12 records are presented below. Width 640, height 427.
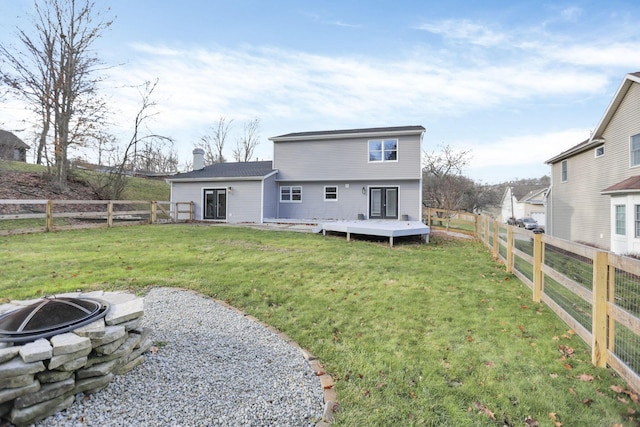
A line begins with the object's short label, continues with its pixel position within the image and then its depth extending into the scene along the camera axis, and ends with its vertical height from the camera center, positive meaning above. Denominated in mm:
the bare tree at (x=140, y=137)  19625 +4534
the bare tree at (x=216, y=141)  41250 +8966
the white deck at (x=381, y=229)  10945 -734
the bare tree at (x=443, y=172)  29453 +3712
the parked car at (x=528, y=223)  35000 -1610
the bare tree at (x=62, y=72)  16812 +7481
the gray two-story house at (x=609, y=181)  12062 +1310
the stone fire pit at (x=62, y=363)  2152 -1198
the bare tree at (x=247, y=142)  42281 +9070
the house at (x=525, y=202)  44650 +1091
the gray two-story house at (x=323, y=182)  16906 +1528
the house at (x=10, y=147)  19688 +4980
